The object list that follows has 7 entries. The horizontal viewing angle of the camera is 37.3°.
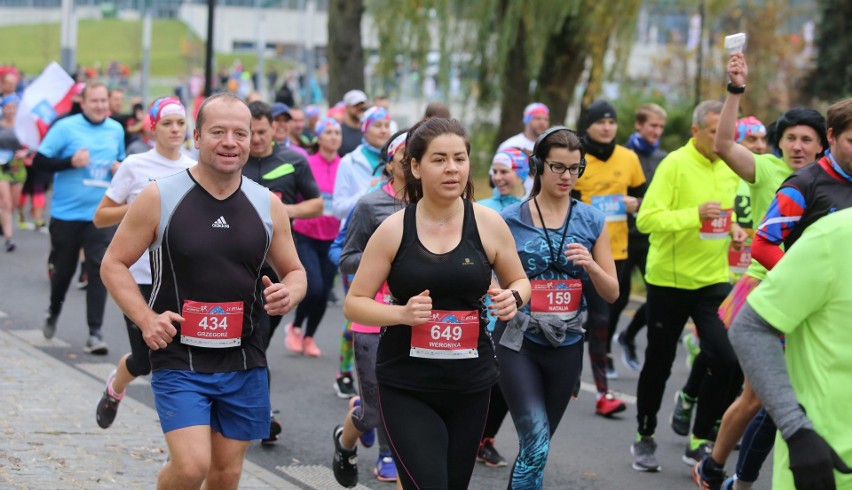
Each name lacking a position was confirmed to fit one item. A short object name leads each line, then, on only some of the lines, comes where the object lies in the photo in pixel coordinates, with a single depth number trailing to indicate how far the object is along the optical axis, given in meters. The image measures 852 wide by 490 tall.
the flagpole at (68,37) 22.75
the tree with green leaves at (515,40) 19.94
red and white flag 12.16
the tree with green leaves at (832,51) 35.66
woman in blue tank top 5.51
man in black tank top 4.68
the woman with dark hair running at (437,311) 4.51
